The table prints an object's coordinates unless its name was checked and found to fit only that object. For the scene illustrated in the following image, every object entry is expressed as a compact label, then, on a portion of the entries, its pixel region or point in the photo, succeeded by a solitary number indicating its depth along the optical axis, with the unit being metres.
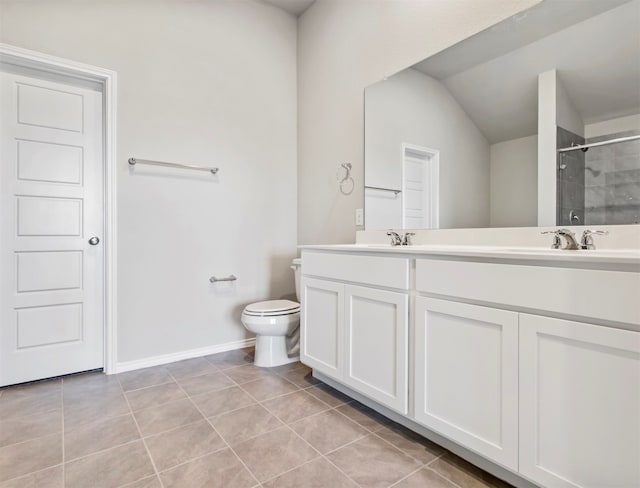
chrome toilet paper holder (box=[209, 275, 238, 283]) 2.68
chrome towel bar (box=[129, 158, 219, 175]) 2.35
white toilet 2.38
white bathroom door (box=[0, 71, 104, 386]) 2.10
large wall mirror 1.35
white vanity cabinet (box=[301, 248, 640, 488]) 0.95
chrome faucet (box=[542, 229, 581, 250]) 1.30
